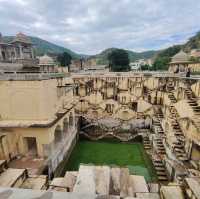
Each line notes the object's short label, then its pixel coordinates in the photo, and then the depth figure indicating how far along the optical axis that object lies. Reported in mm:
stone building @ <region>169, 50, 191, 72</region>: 15609
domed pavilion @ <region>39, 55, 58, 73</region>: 16562
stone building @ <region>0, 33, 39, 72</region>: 19028
